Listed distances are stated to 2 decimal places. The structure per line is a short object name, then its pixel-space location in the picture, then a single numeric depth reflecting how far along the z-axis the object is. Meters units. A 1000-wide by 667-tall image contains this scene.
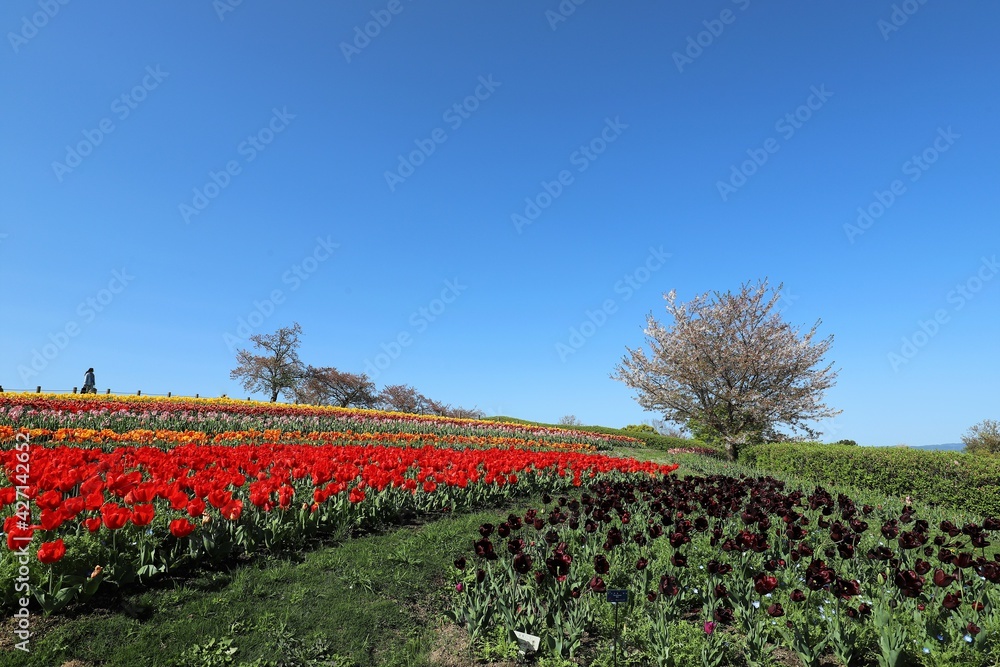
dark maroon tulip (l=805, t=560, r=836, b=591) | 3.86
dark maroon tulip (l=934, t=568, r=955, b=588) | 3.83
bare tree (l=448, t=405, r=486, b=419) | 51.41
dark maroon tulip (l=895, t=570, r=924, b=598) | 3.72
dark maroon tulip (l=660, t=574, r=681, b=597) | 3.74
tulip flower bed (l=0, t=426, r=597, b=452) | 9.71
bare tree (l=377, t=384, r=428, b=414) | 57.47
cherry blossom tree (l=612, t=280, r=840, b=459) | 22.19
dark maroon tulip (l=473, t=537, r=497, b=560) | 4.30
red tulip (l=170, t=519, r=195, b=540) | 4.09
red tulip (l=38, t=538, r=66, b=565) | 3.46
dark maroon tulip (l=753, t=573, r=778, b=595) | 3.67
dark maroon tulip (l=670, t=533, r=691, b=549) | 4.59
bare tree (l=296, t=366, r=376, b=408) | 52.53
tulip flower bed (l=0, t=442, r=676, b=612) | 3.85
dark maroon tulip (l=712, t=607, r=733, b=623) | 3.74
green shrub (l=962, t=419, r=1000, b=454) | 27.17
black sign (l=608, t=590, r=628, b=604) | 3.22
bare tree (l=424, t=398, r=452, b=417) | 56.41
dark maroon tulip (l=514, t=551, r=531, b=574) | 3.95
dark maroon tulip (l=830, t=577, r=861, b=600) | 3.62
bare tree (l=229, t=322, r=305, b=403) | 51.41
